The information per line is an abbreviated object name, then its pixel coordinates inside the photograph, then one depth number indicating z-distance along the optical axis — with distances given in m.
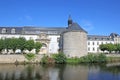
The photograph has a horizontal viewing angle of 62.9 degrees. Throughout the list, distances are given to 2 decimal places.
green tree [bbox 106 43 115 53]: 24.50
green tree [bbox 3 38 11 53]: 19.14
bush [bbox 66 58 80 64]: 18.98
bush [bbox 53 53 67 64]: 18.56
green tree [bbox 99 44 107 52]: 25.06
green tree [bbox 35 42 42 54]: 20.46
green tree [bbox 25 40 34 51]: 19.73
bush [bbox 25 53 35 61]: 18.54
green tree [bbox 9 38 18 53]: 19.16
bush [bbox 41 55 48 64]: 18.52
